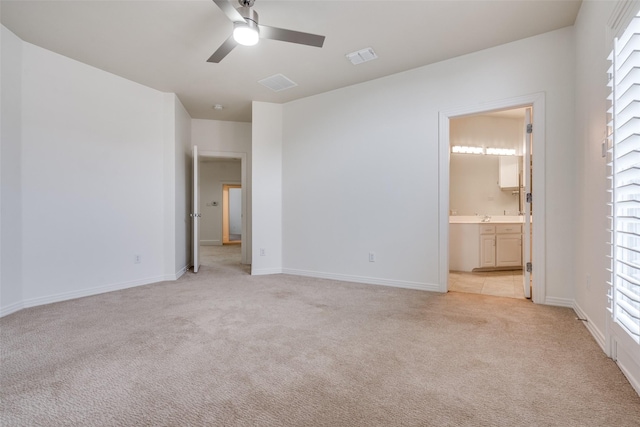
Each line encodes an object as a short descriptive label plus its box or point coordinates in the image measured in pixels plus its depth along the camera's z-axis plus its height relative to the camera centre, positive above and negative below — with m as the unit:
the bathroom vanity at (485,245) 4.88 -0.53
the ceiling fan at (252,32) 2.31 +1.38
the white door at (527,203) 3.17 +0.08
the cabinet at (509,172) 5.38 +0.69
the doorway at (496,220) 3.06 -0.13
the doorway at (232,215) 10.02 -0.17
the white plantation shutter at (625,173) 1.45 +0.19
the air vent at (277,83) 3.94 +1.67
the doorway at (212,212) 4.87 -0.04
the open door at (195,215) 4.74 -0.07
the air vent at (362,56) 3.27 +1.68
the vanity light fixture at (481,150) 5.51 +1.08
